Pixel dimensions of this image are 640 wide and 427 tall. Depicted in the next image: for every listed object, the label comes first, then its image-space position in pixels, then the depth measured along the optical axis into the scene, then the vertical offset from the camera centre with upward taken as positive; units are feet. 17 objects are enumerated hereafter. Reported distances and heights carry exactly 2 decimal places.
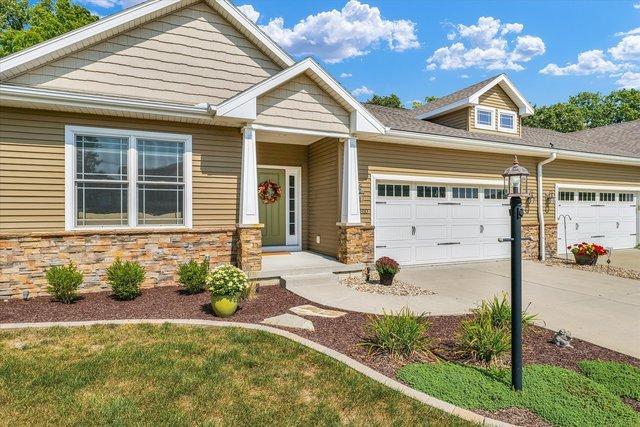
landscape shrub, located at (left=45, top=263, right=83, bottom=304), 19.36 -3.40
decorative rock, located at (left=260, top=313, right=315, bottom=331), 16.12 -4.72
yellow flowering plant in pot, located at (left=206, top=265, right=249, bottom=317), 17.66 -3.57
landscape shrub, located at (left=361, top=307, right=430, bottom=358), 13.07 -4.35
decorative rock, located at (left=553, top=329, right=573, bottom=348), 14.11 -4.78
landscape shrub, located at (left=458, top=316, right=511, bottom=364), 12.54 -4.40
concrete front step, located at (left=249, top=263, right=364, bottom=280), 23.90 -3.72
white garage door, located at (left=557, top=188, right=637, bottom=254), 40.24 -0.36
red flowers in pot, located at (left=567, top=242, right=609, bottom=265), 32.12 -3.36
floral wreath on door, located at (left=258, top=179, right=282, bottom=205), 31.73 +2.11
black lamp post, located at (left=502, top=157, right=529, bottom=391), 10.82 -2.21
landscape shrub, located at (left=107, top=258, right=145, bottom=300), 20.21 -3.40
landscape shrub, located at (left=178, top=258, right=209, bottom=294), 21.72 -3.51
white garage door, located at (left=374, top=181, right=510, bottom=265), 30.96 -0.60
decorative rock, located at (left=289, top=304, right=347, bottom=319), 17.92 -4.74
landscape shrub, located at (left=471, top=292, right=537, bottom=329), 15.05 -4.08
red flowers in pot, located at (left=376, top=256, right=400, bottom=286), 24.44 -3.57
